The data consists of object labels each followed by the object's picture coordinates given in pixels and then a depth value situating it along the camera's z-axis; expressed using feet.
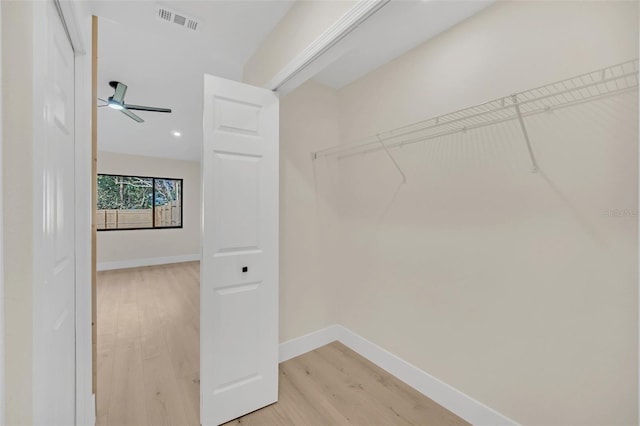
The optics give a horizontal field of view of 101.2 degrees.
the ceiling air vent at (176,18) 5.29
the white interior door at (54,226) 2.43
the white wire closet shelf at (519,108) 3.92
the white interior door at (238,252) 5.23
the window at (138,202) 18.47
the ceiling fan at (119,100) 8.57
